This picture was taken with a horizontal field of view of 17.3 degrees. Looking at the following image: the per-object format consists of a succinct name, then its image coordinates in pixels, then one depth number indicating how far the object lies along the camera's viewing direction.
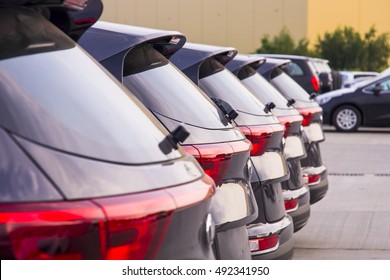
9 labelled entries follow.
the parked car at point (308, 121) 10.62
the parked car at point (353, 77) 44.15
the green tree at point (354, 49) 81.25
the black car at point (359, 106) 28.27
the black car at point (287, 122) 8.73
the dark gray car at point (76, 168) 2.90
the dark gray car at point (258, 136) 6.89
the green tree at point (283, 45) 78.62
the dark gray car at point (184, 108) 5.22
